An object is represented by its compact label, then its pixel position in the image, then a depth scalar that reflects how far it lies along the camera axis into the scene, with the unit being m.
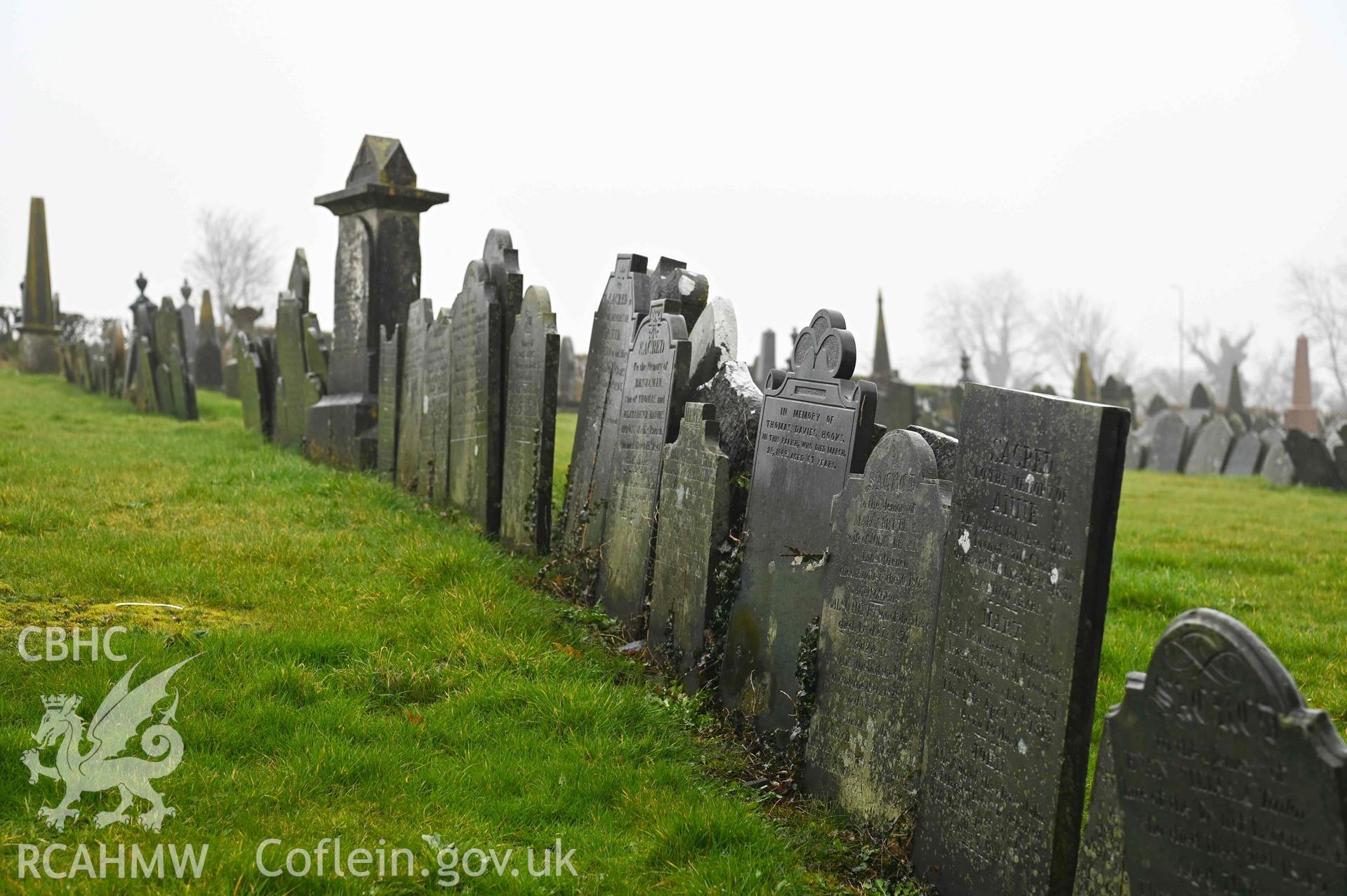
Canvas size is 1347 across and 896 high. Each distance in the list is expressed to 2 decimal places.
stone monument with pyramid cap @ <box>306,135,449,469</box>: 11.06
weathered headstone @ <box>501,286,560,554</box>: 7.41
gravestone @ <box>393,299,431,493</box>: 9.61
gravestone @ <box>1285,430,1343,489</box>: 17.00
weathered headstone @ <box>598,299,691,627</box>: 6.11
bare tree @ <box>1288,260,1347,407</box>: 74.81
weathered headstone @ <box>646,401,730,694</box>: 5.35
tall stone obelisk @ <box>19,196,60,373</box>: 27.45
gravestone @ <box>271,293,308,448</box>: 12.50
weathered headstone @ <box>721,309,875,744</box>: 4.71
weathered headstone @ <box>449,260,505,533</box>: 8.05
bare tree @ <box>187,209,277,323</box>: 73.94
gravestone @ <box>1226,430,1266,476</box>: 20.08
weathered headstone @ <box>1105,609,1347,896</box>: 2.47
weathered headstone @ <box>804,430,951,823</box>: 3.94
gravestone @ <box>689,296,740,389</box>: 6.18
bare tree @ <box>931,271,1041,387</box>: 97.00
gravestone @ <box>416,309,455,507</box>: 8.89
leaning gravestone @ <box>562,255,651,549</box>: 6.93
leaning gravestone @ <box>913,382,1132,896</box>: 3.22
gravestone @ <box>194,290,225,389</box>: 26.53
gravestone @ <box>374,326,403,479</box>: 10.21
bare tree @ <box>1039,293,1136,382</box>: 96.06
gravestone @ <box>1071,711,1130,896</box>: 2.95
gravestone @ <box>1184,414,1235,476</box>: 21.05
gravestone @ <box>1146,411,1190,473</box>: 22.45
